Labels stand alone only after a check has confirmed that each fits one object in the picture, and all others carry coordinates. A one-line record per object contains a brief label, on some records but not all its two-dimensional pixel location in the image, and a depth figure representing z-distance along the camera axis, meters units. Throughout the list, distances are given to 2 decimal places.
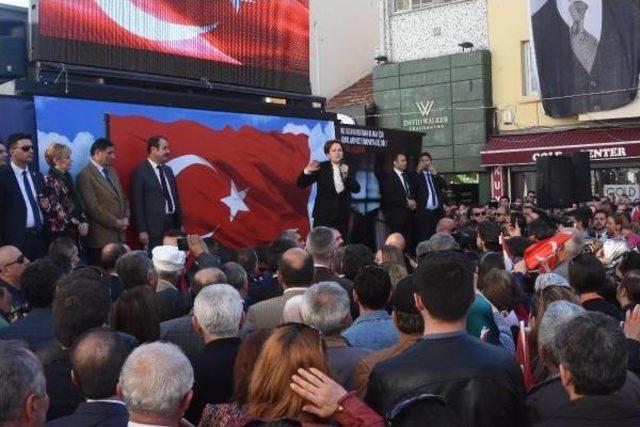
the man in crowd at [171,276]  4.73
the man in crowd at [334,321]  3.31
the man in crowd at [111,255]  5.50
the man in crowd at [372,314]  3.88
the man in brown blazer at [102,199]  7.23
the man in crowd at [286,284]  4.56
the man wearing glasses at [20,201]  6.46
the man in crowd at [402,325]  3.12
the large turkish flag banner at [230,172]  8.05
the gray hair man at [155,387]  2.44
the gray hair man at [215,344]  3.32
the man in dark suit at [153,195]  7.75
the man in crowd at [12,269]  4.87
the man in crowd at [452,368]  2.58
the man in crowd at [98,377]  2.59
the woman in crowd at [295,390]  2.24
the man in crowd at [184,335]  3.92
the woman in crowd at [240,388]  2.55
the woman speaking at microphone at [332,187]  9.01
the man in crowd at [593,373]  2.38
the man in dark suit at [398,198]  10.05
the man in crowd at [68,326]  3.05
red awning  20.59
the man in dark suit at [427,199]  10.37
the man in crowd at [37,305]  3.71
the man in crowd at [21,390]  2.27
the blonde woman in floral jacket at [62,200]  6.73
